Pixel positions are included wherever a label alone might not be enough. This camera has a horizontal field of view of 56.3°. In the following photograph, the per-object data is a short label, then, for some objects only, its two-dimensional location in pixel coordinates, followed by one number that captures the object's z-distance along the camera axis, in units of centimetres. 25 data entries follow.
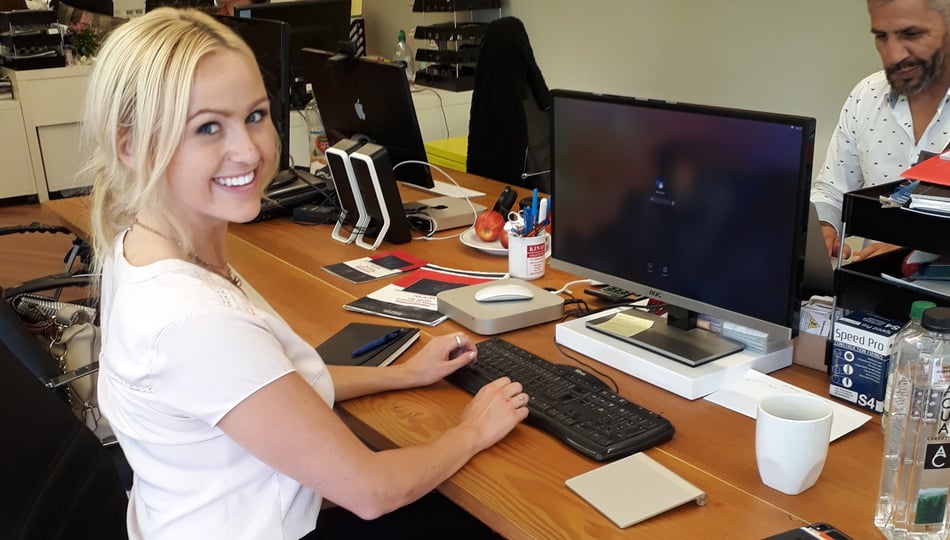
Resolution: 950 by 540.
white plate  222
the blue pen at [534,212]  203
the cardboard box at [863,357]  134
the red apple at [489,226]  226
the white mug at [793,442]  114
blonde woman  114
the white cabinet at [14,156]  502
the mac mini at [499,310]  172
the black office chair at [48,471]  123
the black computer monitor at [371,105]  244
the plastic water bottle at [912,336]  110
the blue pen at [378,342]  166
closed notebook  164
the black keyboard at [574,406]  128
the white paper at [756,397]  133
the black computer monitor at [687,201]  133
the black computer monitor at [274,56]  248
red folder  134
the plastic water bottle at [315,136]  322
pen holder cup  200
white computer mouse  179
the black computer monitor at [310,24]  320
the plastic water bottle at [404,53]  487
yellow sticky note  160
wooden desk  111
